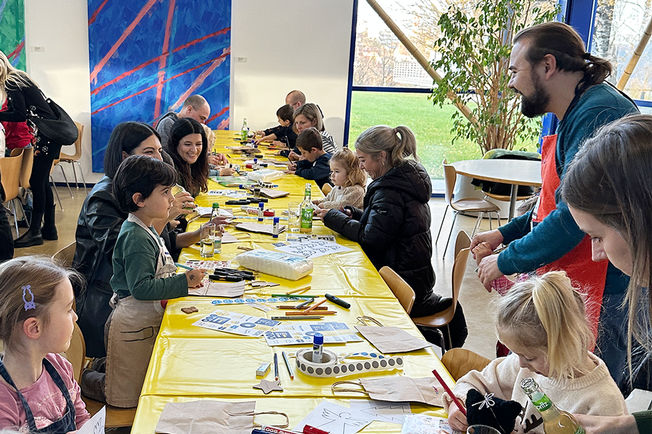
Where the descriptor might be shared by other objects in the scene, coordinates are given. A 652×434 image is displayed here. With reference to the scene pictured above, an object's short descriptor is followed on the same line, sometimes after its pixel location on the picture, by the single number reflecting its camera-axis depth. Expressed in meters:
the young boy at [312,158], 5.76
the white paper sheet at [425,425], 1.82
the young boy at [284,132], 7.54
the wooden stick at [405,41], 8.75
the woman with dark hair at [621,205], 1.29
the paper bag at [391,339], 2.33
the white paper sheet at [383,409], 1.89
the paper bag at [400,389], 1.98
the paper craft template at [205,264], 3.13
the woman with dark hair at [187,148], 4.54
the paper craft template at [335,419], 1.81
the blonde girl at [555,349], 1.75
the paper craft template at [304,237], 3.71
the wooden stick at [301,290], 2.86
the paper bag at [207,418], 1.76
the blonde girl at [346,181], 4.61
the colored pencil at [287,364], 2.10
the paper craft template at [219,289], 2.76
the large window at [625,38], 8.30
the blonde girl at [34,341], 1.79
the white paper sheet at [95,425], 1.54
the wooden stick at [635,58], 7.99
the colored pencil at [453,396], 1.82
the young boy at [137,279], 2.65
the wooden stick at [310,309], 2.60
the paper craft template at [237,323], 2.42
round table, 5.89
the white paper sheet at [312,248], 3.45
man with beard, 2.30
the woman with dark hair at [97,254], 3.03
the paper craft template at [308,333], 2.35
